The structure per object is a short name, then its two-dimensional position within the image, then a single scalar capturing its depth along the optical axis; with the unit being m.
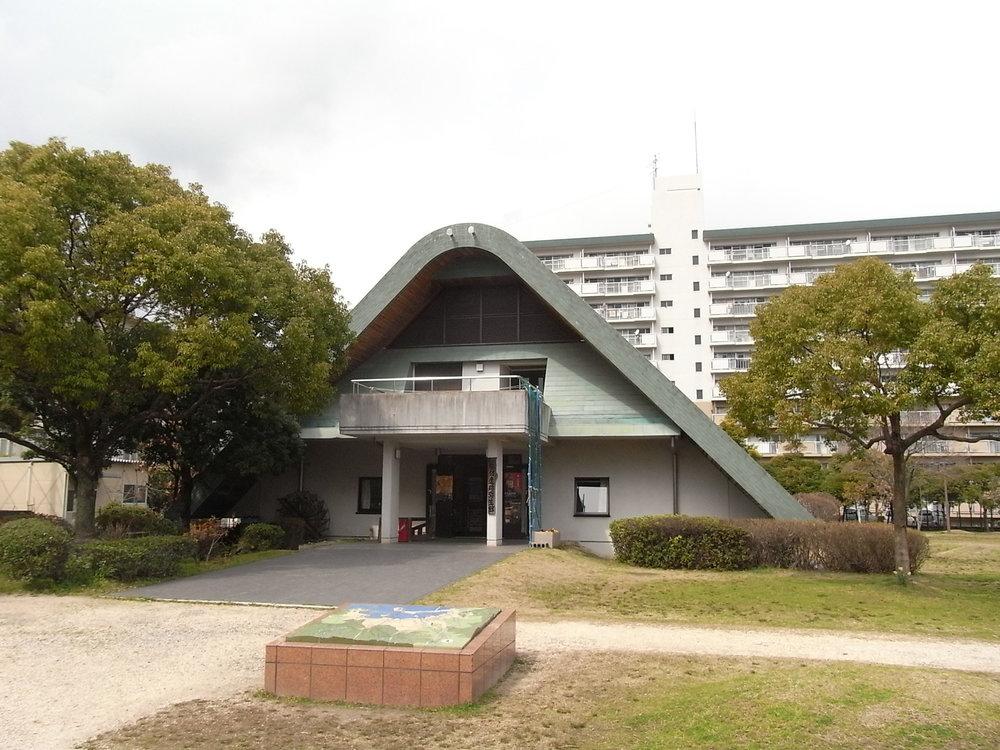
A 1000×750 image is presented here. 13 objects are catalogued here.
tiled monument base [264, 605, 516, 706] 7.55
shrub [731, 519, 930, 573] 18.47
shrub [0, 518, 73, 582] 13.74
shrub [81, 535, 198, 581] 14.73
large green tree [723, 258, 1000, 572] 15.62
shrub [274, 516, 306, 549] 21.91
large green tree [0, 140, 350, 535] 14.38
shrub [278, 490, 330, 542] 23.92
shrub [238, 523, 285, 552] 20.48
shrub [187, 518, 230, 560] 18.83
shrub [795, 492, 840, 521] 31.53
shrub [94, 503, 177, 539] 19.14
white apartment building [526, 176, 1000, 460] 60.34
